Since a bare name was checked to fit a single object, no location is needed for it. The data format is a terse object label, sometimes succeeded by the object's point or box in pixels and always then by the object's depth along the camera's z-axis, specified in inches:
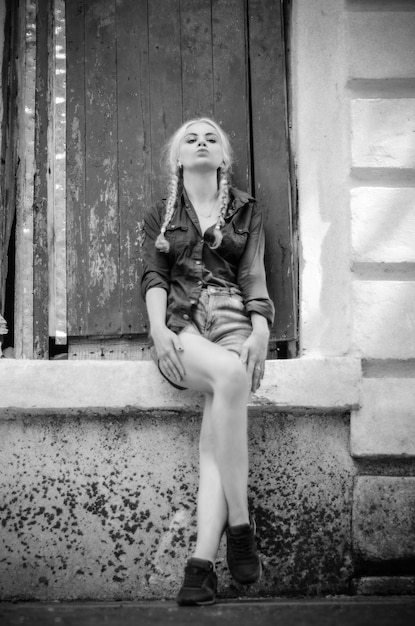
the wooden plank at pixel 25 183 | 160.9
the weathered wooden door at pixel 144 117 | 159.6
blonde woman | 124.6
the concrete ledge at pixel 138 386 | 143.2
